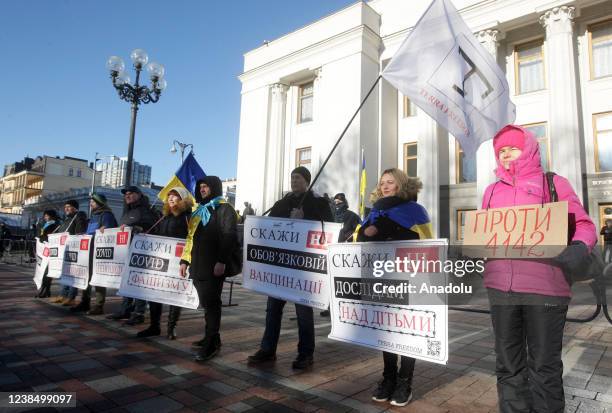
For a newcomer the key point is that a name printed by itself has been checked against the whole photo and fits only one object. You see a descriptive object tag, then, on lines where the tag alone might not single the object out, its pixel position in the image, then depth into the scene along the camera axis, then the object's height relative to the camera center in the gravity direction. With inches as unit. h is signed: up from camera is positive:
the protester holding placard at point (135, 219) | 228.7 +12.9
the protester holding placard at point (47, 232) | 312.3 +4.3
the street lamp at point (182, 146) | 1013.8 +245.9
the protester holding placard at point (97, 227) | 254.1 +8.1
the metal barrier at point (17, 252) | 684.1 -32.4
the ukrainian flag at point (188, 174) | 278.1 +47.6
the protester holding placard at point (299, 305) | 153.4 -24.0
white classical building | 676.1 +310.6
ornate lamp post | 438.3 +177.6
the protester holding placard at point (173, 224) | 196.2 +9.3
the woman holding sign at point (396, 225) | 119.6 +7.4
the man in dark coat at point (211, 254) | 163.6 -4.9
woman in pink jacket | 88.7 -10.8
